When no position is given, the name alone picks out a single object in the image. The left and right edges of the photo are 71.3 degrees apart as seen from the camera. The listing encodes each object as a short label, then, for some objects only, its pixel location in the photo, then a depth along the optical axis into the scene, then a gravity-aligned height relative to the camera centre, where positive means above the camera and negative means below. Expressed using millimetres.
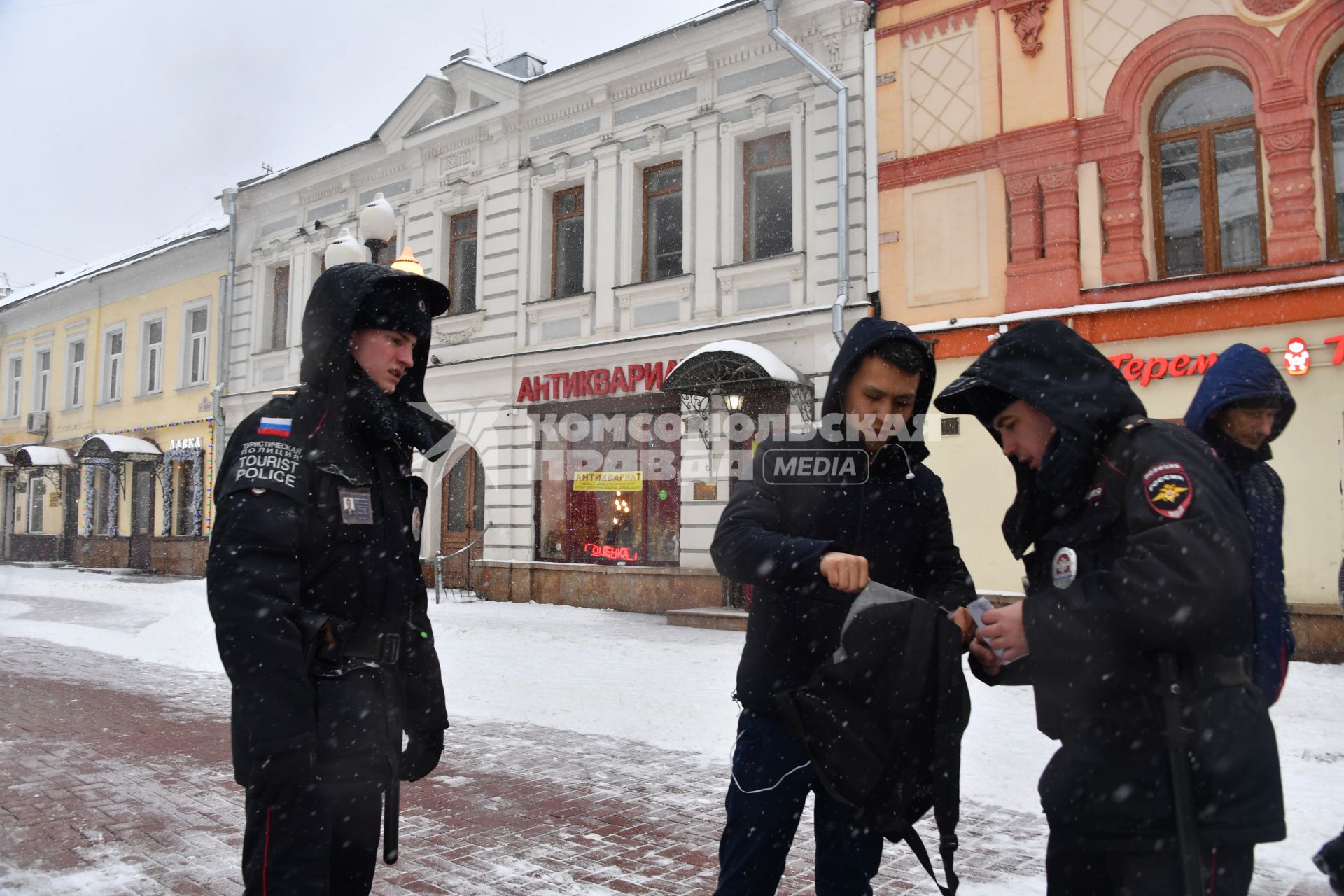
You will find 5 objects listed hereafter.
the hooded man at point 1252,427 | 3111 +359
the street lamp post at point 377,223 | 7094 +2297
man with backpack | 2379 -86
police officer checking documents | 1796 -220
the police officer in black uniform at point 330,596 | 2049 -172
